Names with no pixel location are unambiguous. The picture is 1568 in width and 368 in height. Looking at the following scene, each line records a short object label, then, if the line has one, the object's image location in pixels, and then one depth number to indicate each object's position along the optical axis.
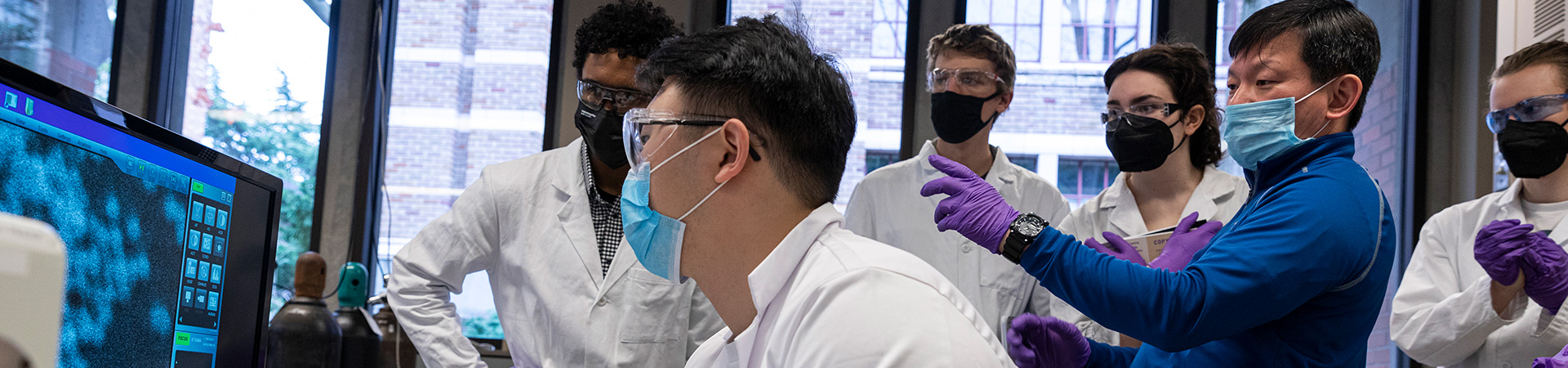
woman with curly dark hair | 2.46
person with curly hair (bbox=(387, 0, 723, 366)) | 2.21
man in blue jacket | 1.43
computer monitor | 0.95
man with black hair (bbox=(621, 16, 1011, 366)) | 1.19
